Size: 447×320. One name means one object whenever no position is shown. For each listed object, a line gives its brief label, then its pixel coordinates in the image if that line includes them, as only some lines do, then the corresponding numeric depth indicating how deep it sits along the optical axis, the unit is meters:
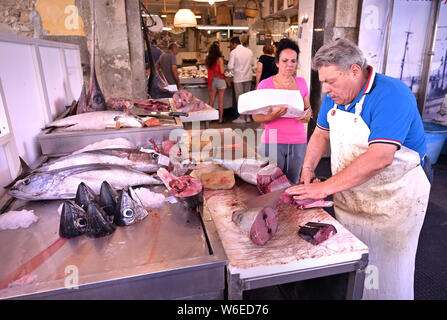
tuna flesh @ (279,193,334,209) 1.97
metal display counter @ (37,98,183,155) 2.70
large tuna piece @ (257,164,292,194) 2.09
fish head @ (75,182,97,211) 1.69
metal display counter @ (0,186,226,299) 1.25
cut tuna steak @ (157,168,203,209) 1.77
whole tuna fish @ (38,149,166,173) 2.11
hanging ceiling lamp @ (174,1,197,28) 8.48
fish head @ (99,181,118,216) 1.71
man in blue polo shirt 1.82
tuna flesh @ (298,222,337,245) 1.61
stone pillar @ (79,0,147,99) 5.29
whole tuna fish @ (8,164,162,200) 1.84
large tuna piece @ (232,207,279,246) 1.59
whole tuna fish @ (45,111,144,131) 2.90
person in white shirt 9.49
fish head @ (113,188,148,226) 1.66
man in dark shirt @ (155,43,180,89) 8.51
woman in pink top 3.29
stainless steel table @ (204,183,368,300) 1.44
